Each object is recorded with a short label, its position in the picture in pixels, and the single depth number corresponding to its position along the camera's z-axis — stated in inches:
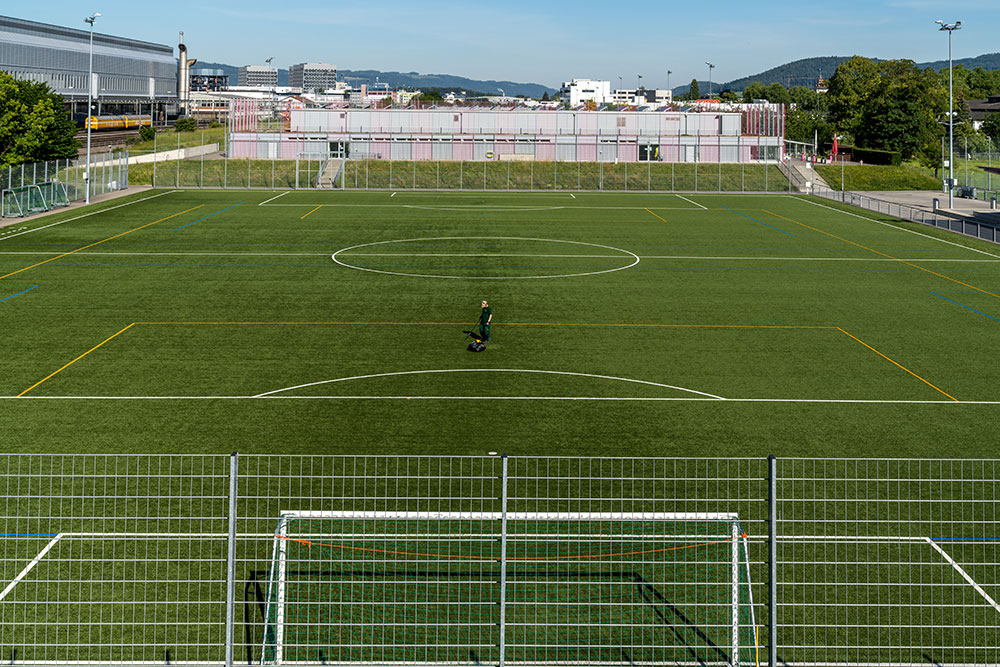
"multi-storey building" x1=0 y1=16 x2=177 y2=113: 5989.2
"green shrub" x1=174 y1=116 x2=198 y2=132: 6879.9
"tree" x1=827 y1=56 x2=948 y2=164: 5231.3
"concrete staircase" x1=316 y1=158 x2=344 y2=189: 3875.5
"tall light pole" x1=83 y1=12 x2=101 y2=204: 2746.1
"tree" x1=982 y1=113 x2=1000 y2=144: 6599.4
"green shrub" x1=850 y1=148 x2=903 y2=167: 4933.6
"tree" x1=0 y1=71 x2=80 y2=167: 3437.5
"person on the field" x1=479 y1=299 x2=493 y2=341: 1234.0
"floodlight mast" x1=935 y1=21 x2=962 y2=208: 3006.9
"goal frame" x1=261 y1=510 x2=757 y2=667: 457.7
